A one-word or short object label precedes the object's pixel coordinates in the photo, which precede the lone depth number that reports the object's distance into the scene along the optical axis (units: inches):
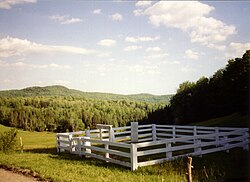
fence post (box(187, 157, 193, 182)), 189.2
